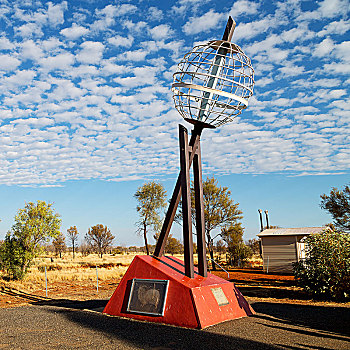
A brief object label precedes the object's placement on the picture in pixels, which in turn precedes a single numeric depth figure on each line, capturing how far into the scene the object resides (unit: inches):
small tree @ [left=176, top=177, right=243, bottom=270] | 978.1
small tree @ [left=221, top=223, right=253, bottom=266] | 1104.8
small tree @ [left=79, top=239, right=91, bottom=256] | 2455.0
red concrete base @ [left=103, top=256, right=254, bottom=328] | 275.1
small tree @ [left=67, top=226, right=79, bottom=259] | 2338.8
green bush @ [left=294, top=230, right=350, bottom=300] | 448.8
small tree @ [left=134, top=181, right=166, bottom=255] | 1229.1
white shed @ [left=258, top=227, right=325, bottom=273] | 874.8
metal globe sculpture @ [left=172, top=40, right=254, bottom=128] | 294.8
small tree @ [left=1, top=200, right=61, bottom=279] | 826.8
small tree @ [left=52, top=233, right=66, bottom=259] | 2079.2
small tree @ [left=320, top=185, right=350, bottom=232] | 902.4
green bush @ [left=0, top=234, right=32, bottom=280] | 824.3
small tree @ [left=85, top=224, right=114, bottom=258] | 2233.8
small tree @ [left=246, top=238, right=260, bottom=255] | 2036.2
